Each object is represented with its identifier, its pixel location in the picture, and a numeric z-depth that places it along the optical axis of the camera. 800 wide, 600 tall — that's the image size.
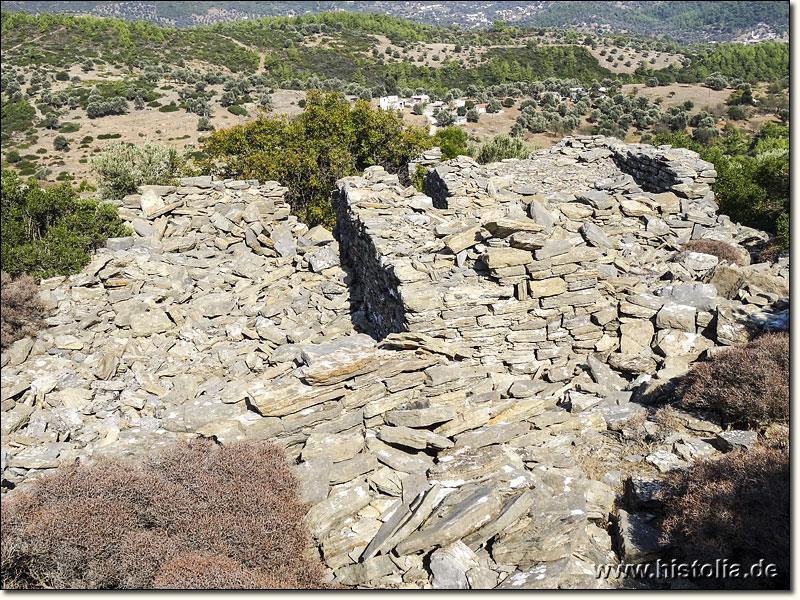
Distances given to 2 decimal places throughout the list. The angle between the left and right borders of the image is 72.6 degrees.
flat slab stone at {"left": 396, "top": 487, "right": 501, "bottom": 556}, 5.23
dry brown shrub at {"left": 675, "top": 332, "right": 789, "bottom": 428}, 6.59
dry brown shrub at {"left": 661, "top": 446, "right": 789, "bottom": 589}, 4.66
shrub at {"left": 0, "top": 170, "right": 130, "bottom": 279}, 10.48
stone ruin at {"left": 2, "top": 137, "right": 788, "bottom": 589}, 5.59
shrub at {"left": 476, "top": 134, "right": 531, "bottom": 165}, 23.42
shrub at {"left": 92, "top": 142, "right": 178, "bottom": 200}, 16.59
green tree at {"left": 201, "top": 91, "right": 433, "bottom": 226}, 17.48
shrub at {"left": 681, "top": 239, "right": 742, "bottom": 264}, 11.84
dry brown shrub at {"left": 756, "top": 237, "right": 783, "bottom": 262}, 12.23
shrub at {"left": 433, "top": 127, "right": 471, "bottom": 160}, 22.31
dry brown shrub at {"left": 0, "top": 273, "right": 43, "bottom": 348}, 8.87
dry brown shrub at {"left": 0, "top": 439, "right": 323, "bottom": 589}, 4.85
